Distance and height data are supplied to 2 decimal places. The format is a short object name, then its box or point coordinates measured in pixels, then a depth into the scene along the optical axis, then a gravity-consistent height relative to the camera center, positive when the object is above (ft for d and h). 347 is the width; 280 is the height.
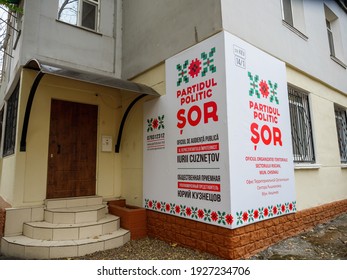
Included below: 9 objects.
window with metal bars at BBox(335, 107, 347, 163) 23.73 +4.17
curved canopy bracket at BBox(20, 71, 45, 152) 14.82 +3.44
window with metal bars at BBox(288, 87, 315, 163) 17.68 +3.43
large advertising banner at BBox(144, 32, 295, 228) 12.07 +1.96
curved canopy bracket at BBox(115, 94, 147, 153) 17.44 +4.35
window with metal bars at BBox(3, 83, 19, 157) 17.89 +4.29
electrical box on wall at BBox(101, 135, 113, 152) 19.21 +2.60
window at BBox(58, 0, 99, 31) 18.98 +12.96
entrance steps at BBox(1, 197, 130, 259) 12.51 -3.12
